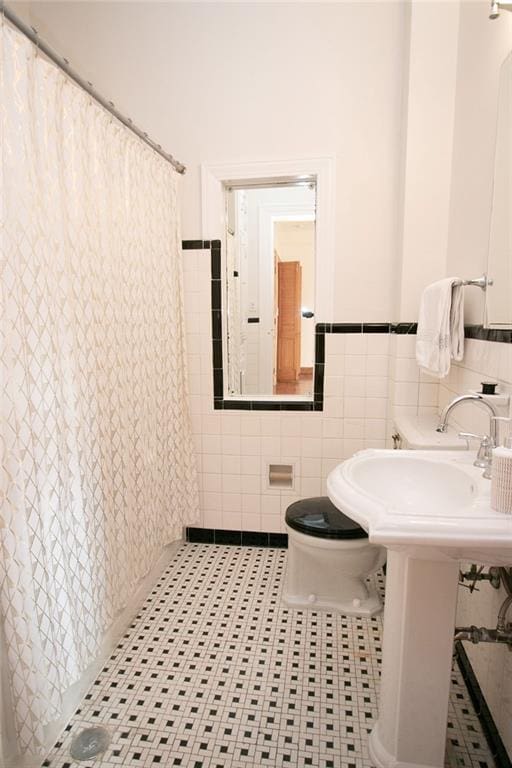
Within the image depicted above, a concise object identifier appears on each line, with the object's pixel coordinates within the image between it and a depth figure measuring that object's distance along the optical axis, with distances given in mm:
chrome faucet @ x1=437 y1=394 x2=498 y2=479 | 1139
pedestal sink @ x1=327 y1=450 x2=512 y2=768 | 856
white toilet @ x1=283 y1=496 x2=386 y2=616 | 1869
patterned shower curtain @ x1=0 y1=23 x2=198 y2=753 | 1126
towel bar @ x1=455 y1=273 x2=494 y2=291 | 1490
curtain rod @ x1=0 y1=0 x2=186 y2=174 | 1053
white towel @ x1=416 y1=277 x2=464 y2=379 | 1709
